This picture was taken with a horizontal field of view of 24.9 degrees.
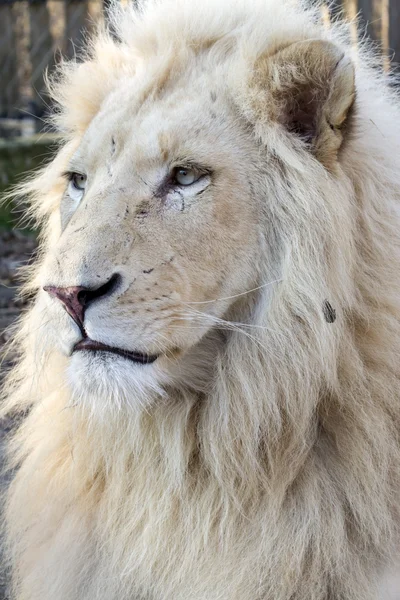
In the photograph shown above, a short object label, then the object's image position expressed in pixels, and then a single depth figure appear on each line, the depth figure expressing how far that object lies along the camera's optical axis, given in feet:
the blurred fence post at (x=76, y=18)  21.18
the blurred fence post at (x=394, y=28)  19.77
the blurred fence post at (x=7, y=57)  22.38
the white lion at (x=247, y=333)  6.39
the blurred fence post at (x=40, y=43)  21.80
